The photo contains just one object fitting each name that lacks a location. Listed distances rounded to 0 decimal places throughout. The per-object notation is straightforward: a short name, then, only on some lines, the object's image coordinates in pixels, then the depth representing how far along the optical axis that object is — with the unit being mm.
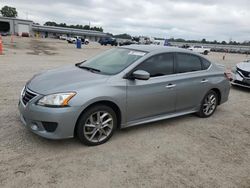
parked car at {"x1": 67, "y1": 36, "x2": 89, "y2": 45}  50959
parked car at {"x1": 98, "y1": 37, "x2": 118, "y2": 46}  50266
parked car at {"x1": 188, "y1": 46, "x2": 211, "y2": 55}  42125
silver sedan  3398
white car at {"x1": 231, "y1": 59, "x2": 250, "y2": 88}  8352
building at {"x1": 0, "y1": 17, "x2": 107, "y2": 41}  69294
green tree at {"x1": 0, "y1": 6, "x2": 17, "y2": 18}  114438
